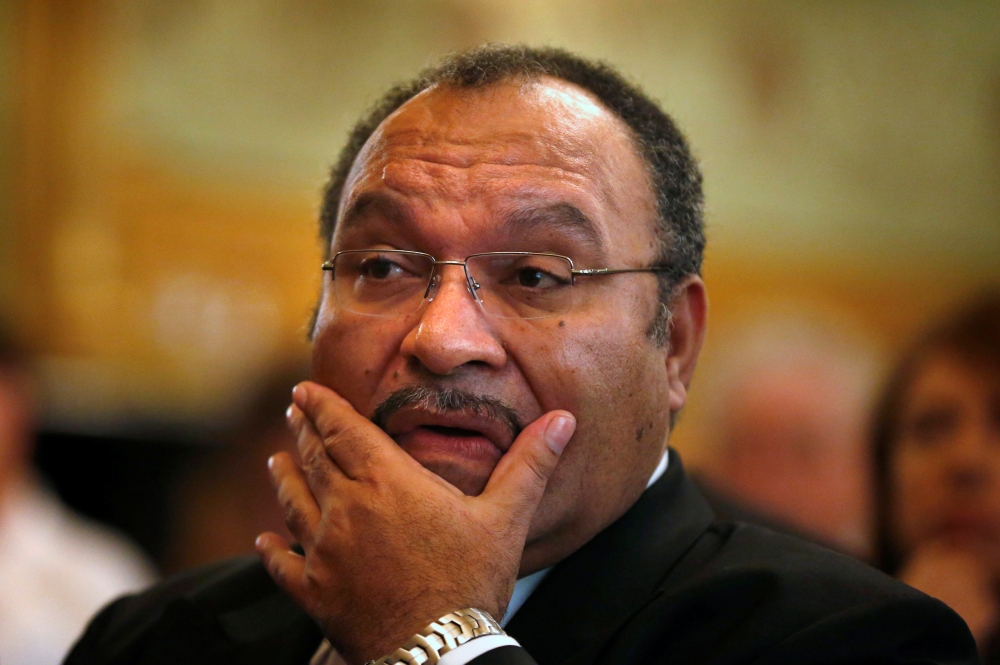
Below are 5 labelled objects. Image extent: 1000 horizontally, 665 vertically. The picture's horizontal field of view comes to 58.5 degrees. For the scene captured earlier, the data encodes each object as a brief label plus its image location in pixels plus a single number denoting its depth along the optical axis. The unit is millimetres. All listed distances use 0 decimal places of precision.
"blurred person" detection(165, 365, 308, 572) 5043
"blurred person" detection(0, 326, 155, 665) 4066
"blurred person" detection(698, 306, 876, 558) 4465
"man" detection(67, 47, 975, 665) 1548
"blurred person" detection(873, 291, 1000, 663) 2881
